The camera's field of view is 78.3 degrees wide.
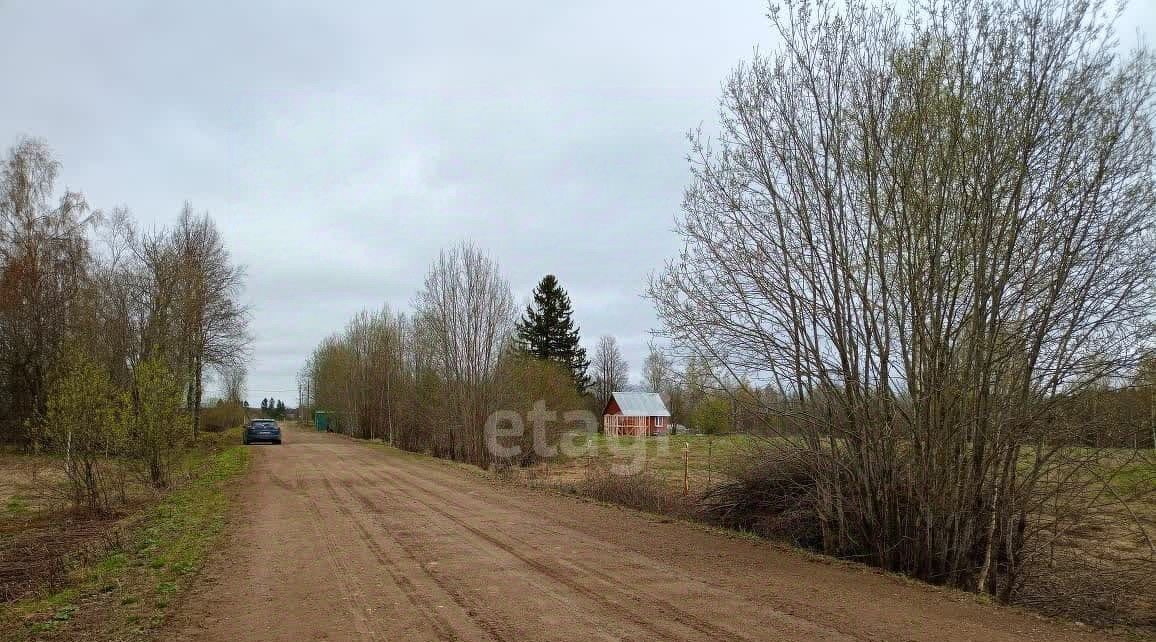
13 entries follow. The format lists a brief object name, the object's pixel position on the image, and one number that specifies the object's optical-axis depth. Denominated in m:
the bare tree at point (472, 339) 24.61
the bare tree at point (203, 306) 31.05
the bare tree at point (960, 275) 8.01
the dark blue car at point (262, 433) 34.88
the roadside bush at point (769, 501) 10.62
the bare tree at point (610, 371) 82.38
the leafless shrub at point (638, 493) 13.46
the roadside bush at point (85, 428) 12.04
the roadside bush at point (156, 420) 14.38
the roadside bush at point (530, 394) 25.62
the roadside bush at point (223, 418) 53.09
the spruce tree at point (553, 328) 56.09
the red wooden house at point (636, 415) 61.72
